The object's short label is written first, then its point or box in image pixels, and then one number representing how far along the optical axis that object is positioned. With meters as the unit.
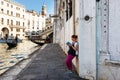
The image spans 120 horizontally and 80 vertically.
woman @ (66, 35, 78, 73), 3.19
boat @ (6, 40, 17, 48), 17.11
